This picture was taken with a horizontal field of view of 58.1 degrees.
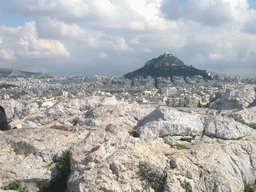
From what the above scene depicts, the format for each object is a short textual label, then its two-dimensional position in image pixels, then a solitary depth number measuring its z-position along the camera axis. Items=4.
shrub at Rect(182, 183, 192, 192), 5.48
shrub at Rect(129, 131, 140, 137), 7.94
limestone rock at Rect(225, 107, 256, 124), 9.92
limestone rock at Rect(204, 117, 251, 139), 7.95
